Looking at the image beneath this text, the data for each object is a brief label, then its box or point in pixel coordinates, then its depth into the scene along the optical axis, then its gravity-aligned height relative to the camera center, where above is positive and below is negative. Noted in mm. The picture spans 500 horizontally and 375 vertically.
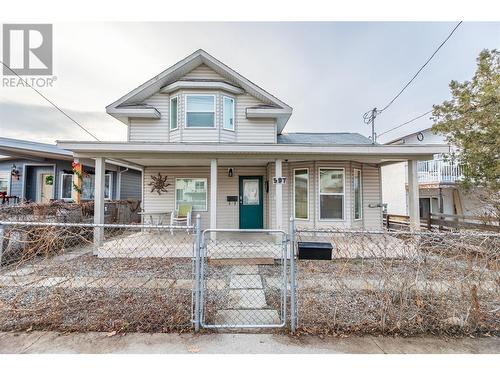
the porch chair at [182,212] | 8720 -529
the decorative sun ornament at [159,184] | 9109 +561
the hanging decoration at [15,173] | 12598 +1396
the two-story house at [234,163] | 8062 +1217
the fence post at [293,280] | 2836 -1009
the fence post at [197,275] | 2859 -943
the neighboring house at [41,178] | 12586 +1156
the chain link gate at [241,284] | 2941 -1662
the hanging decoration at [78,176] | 10302 +998
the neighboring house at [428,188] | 11984 +542
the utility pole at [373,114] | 14086 +5013
